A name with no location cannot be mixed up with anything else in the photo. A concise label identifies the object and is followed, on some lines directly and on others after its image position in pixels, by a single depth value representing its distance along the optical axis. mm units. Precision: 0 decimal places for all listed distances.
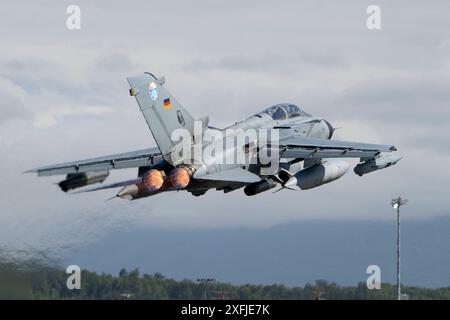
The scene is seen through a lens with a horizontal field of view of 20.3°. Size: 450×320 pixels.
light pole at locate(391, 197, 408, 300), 54812
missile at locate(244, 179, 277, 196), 47000
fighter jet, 42469
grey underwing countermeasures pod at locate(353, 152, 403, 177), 48594
